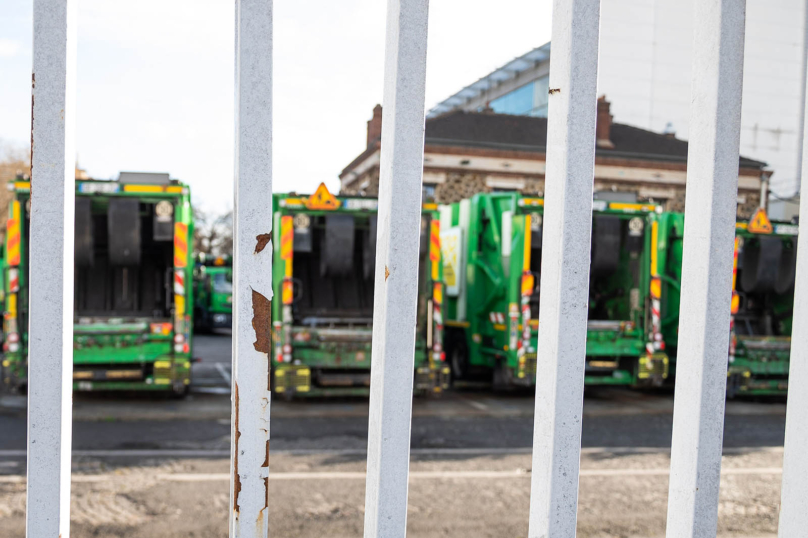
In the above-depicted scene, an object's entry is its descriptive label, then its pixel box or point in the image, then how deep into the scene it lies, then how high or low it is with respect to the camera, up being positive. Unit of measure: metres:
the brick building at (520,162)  21.73 +2.95
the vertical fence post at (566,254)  1.12 -0.02
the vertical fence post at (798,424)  1.16 -0.31
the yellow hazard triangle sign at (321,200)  7.92 +0.44
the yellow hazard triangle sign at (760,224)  9.25 +0.41
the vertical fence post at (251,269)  1.03 -0.06
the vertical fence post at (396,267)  1.08 -0.05
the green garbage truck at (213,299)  20.11 -2.14
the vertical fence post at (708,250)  1.17 +0.00
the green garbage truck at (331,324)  7.85 -1.11
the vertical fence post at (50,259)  0.99 -0.05
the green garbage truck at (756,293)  9.12 -0.67
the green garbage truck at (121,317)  7.34 -1.03
